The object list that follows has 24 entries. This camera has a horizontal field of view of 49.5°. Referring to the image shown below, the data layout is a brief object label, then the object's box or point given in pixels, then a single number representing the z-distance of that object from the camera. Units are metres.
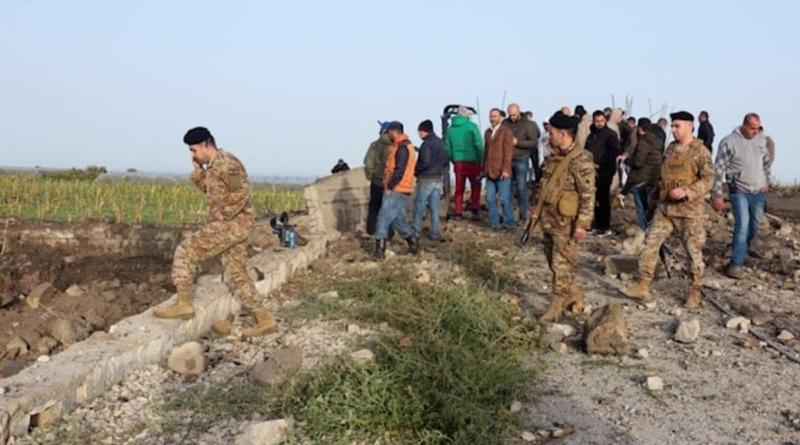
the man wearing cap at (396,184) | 10.41
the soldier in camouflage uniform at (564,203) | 7.39
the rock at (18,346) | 7.49
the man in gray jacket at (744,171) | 9.20
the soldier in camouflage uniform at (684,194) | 7.88
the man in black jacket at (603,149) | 11.62
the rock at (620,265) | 9.60
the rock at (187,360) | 6.42
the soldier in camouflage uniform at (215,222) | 6.98
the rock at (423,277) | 9.07
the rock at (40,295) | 9.80
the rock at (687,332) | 7.05
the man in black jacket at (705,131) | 14.97
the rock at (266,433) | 4.75
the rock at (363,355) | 6.03
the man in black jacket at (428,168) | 11.44
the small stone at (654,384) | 5.85
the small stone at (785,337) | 7.06
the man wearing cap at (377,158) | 11.75
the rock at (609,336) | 6.62
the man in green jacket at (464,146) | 12.80
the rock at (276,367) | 5.88
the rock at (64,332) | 7.58
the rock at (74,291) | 9.89
